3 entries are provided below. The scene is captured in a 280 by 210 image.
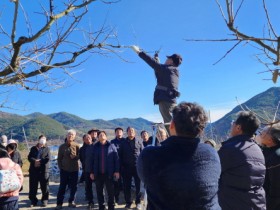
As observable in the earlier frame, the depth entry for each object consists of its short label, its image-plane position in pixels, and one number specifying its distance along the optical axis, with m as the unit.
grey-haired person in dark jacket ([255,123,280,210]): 2.21
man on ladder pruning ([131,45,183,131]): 3.55
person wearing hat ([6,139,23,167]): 4.71
